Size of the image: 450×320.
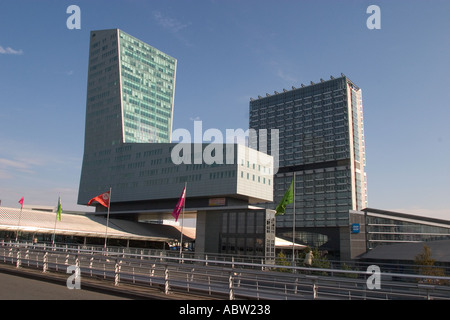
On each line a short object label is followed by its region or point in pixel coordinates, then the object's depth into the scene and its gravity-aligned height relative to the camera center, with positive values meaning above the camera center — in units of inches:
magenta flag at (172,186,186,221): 1614.5 +116.7
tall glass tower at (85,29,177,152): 4478.8 +1729.7
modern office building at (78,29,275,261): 3100.4 +678.8
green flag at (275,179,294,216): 1307.8 +141.6
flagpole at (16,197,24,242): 2479.6 +120.8
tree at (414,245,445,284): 1444.4 -70.4
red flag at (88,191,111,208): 1874.5 +173.0
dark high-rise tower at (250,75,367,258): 5807.1 +1428.2
